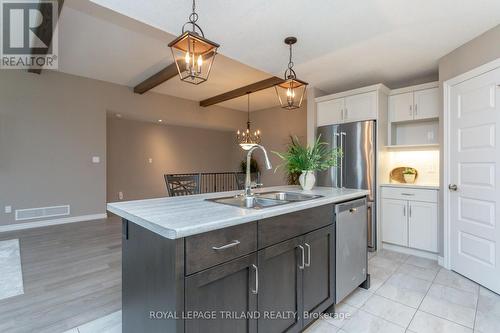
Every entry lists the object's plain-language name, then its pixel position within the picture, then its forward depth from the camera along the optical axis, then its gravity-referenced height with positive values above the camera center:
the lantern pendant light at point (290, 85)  2.50 +0.85
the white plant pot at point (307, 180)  2.48 -0.14
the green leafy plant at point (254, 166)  7.52 +0.02
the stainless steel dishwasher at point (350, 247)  1.99 -0.71
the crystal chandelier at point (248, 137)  6.40 +0.86
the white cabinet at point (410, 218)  3.17 -0.70
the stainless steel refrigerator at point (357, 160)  3.54 +0.09
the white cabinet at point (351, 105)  3.58 +0.97
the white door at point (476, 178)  2.37 -0.13
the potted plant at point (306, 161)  2.43 +0.05
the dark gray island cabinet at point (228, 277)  1.07 -0.58
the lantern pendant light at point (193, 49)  1.65 +0.84
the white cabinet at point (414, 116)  3.42 +0.74
